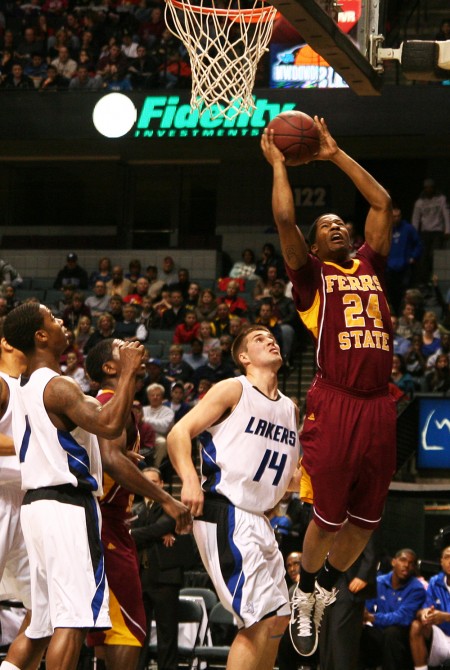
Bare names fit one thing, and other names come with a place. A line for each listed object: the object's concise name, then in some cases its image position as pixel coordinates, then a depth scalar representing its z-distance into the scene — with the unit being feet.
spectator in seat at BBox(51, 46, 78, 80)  70.28
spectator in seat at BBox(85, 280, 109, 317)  62.08
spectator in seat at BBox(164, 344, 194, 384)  52.54
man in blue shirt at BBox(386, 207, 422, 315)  58.44
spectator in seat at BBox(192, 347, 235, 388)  50.85
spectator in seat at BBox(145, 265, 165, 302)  62.08
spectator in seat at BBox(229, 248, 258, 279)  65.10
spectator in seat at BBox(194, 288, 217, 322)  57.41
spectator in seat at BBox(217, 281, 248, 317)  57.93
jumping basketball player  19.88
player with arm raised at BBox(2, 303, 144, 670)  17.80
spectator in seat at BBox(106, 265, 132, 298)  63.62
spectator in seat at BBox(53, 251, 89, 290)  67.00
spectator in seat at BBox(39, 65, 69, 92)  67.82
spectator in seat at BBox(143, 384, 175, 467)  47.70
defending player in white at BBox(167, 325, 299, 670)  19.25
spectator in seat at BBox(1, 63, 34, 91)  69.05
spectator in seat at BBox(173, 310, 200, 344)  56.59
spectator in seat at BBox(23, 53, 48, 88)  69.70
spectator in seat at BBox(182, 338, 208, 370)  53.93
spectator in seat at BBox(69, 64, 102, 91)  67.31
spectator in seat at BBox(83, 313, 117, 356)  55.26
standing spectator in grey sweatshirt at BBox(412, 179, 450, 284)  63.93
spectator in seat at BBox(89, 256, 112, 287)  65.98
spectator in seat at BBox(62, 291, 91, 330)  60.18
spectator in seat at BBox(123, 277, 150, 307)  61.67
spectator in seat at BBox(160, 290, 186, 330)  59.02
